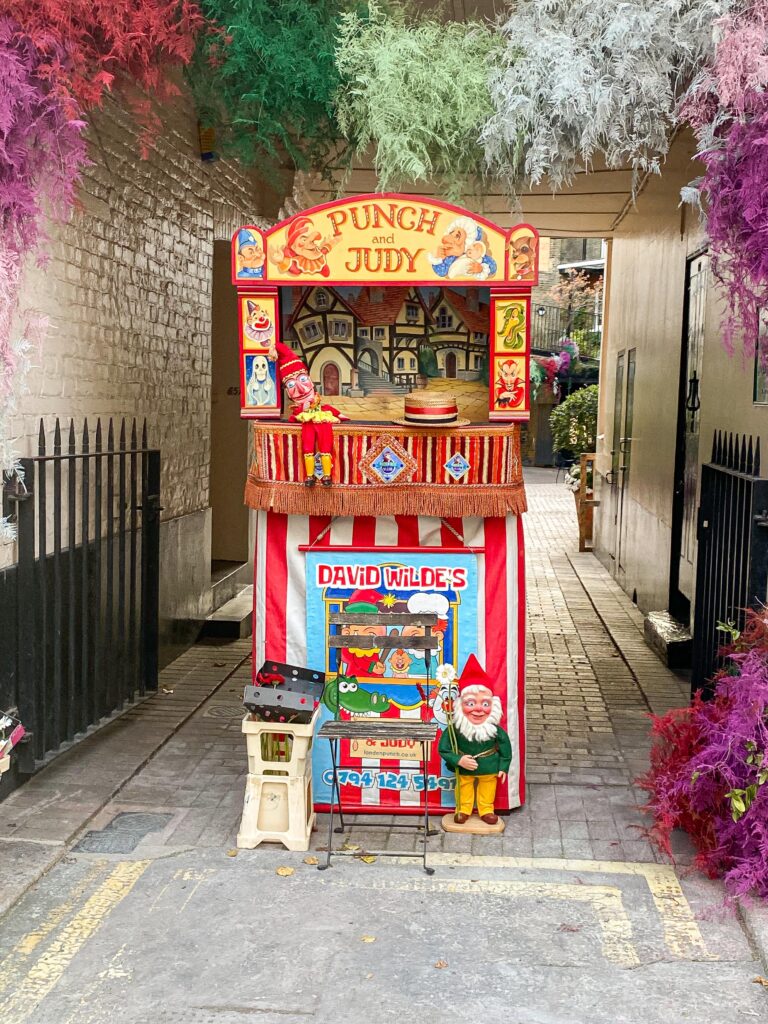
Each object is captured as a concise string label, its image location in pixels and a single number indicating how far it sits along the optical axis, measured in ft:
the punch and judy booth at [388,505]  17.19
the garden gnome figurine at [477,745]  17.51
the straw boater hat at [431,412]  17.46
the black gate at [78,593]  18.90
